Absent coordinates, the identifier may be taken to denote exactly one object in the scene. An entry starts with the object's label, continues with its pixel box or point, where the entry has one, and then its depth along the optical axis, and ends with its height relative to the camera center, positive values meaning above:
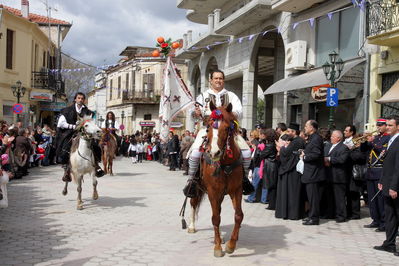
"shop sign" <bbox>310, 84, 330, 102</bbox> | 16.38 +1.80
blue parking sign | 13.55 +1.33
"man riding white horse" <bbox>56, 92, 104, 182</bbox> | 9.93 +0.00
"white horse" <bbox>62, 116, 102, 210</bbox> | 9.55 -0.47
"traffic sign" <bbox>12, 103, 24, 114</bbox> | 22.21 +1.22
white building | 15.58 +3.93
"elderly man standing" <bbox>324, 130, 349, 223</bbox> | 8.84 -0.76
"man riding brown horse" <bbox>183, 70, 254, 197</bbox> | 6.42 +0.31
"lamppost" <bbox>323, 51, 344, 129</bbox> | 13.45 +2.34
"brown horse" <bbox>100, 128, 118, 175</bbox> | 16.68 -0.73
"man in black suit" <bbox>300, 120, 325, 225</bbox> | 8.37 -0.72
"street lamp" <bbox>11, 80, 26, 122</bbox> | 25.51 +2.72
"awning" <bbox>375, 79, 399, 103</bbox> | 12.09 +1.30
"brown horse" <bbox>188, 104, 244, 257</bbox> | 5.58 -0.53
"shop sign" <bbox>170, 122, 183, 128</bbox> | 45.84 +0.97
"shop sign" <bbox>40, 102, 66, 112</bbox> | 34.41 +2.11
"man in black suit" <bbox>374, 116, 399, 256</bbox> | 6.26 -0.79
